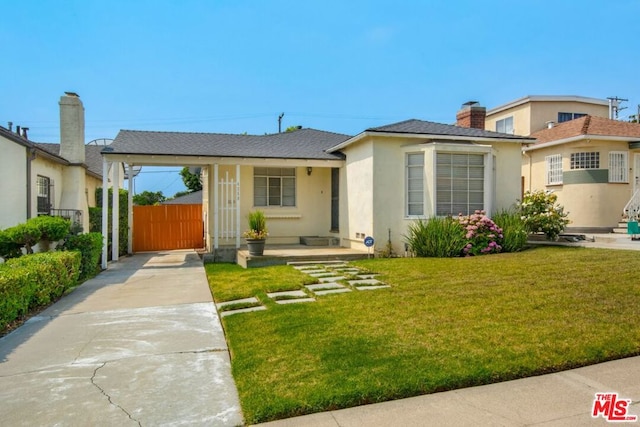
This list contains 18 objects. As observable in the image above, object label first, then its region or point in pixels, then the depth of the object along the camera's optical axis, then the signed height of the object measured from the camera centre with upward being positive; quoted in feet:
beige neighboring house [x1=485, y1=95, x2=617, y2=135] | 70.33 +17.62
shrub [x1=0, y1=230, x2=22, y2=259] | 29.78 -2.56
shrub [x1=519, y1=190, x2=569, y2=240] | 42.45 -0.38
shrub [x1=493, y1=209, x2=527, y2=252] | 39.47 -1.96
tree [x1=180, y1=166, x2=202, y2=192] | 135.81 +9.84
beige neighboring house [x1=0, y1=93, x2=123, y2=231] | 34.30 +3.59
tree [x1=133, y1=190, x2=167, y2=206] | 103.35 +4.21
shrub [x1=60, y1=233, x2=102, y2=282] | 34.32 -3.06
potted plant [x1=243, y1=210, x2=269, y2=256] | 37.47 -2.05
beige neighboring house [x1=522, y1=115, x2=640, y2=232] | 51.42 +4.74
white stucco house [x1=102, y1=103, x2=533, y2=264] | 40.68 +3.95
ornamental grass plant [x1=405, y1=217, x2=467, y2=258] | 38.06 -2.47
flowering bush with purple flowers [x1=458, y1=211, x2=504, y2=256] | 38.40 -2.22
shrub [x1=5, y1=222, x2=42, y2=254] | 29.68 -1.59
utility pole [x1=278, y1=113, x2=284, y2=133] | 141.14 +30.46
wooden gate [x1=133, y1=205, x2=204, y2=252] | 57.00 -2.22
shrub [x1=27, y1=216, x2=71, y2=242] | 30.86 -1.16
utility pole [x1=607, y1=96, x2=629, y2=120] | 76.07 +19.48
